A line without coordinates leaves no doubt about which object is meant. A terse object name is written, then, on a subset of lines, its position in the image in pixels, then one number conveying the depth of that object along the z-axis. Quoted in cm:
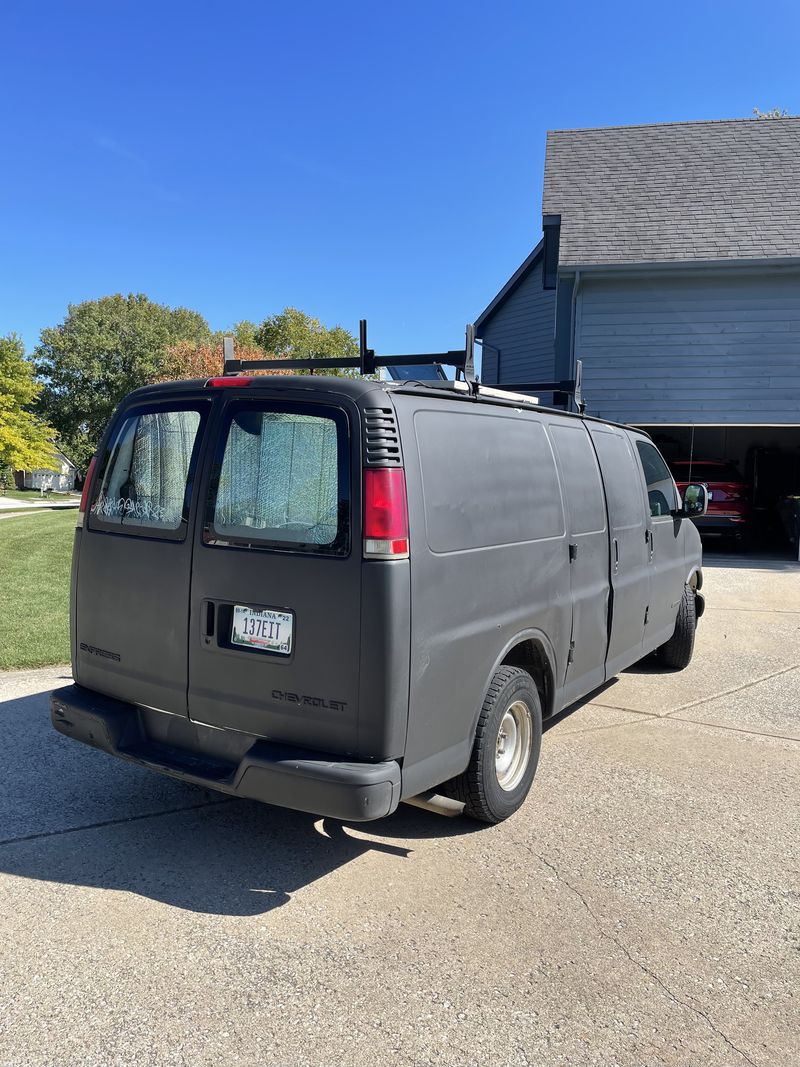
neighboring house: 7682
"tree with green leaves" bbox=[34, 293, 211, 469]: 5641
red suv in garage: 1458
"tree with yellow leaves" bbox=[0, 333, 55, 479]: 3186
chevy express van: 311
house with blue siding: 1546
